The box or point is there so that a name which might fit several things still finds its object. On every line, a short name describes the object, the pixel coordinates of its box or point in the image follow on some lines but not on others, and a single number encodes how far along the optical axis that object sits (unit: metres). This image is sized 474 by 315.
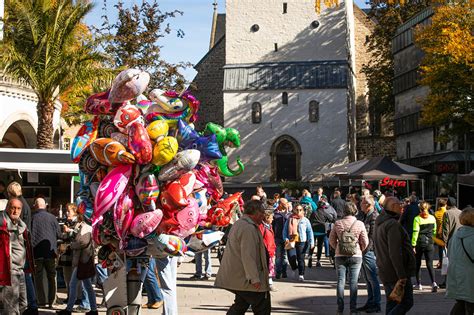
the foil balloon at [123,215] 9.38
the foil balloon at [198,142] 10.27
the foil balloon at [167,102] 10.16
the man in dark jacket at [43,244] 13.39
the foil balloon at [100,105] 10.01
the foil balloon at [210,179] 10.66
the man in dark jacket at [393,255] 9.66
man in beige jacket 9.18
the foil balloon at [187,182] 9.77
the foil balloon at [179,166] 9.63
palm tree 24.42
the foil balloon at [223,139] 11.61
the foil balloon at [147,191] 9.48
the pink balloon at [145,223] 9.35
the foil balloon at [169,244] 9.61
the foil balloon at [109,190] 9.28
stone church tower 57.62
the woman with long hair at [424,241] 15.95
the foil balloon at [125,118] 9.77
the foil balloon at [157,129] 9.74
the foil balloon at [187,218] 9.71
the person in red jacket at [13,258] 10.57
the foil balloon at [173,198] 9.55
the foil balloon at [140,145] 9.47
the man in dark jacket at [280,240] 18.58
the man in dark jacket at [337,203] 21.59
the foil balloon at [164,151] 9.55
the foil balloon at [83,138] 9.94
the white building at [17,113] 27.66
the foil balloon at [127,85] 9.81
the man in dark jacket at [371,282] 13.13
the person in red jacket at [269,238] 14.90
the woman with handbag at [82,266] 12.77
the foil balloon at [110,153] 9.45
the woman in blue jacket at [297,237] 17.97
